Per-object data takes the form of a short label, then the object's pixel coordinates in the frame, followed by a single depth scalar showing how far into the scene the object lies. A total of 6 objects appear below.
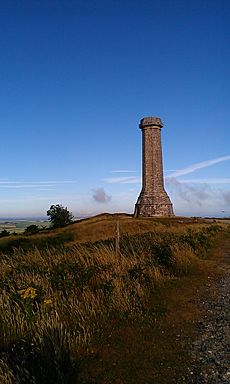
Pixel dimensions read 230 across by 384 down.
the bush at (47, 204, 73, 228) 57.16
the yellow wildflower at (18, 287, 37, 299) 5.32
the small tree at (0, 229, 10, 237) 45.75
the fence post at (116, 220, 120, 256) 11.07
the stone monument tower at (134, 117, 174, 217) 50.75
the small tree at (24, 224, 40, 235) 46.03
